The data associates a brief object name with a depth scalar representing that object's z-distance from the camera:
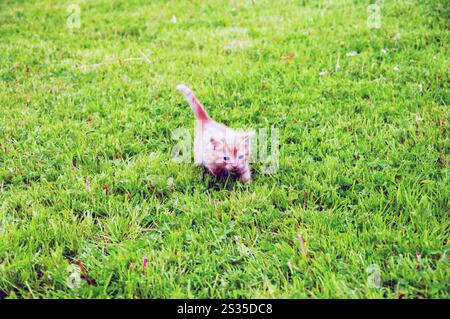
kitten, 2.89
